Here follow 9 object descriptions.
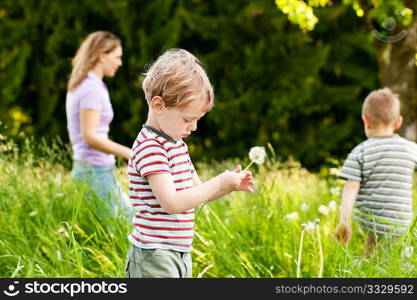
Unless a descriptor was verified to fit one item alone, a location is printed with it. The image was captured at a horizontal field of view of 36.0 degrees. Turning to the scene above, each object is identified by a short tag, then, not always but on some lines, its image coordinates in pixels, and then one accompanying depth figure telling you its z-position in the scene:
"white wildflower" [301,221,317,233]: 2.66
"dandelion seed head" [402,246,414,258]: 2.87
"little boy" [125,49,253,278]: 2.27
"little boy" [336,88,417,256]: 3.56
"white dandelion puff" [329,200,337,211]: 3.59
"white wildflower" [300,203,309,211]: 3.54
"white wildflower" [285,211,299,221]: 3.24
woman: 3.90
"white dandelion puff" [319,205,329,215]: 3.37
